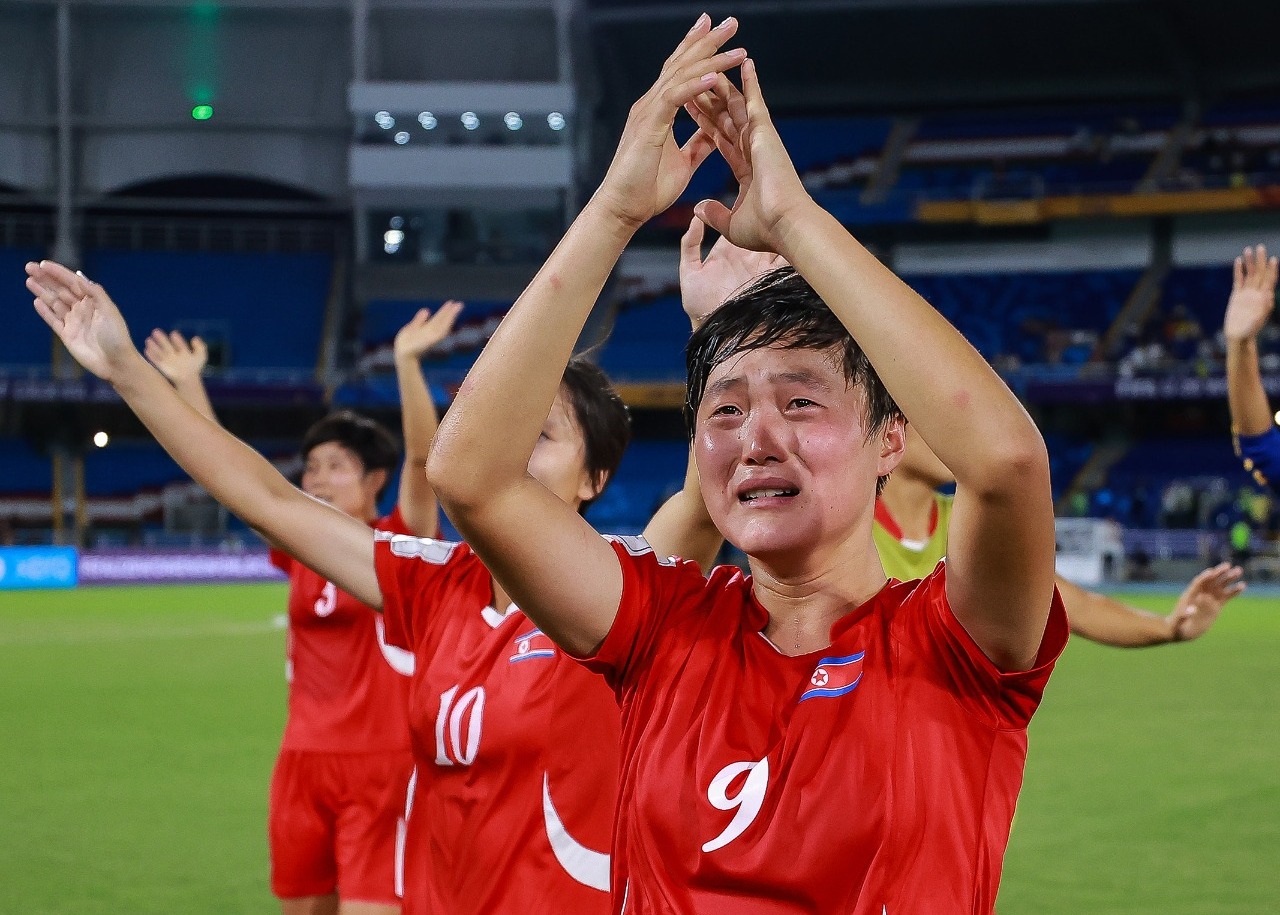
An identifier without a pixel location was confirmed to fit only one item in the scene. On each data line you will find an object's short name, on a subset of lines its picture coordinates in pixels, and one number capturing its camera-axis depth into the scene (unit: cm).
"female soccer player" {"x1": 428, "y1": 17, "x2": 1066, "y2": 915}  166
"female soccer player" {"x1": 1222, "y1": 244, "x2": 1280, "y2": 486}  542
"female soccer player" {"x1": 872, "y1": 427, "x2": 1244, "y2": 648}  462
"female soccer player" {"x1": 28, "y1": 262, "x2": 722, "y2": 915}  297
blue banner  2770
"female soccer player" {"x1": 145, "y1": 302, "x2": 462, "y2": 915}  453
